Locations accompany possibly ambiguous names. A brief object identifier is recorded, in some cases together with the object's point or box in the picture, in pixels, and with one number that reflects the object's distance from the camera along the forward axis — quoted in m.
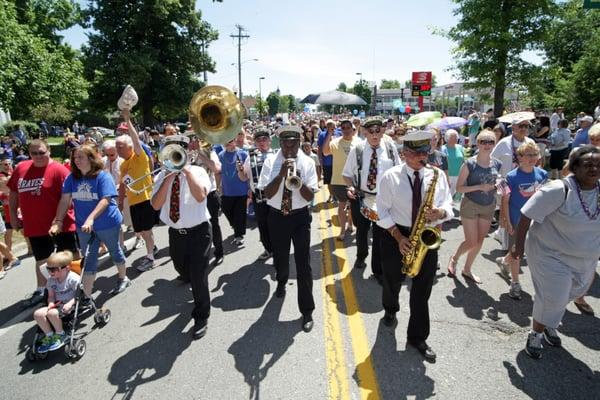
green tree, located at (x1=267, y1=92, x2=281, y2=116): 112.94
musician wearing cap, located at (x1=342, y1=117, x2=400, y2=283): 4.93
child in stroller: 3.54
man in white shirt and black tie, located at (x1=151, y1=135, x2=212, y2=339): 3.77
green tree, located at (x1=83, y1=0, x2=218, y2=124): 26.17
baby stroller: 3.49
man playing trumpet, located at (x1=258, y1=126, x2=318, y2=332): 3.91
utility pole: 39.03
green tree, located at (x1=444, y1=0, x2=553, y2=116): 16.14
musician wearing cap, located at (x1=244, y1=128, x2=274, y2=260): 5.63
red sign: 21.73
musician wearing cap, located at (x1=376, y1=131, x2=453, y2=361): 3.09
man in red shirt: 4.53
